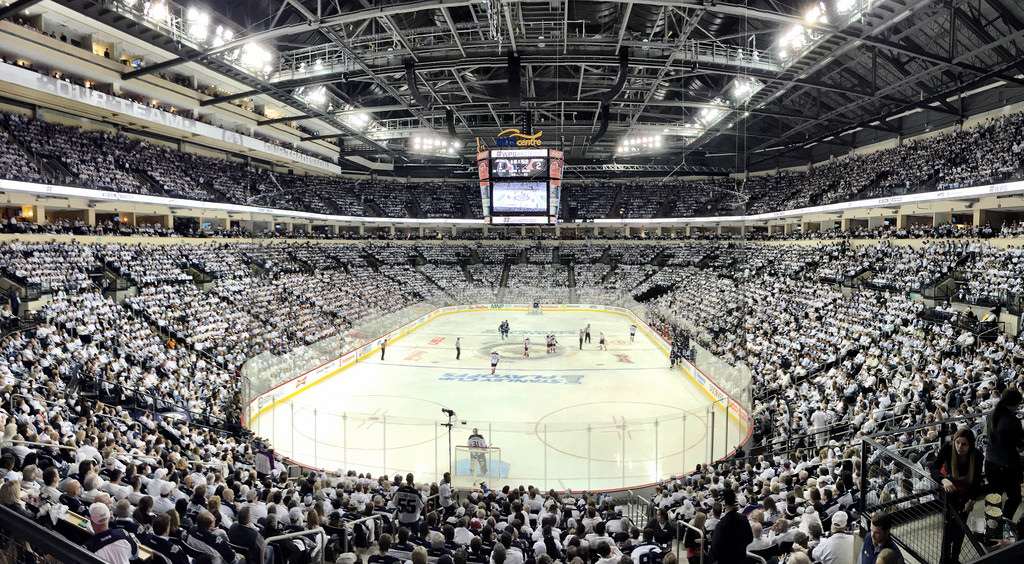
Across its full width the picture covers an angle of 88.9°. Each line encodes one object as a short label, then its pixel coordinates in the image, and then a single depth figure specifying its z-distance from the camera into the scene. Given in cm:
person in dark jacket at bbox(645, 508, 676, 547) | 777
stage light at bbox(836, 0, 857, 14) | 1708
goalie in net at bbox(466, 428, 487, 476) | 1362
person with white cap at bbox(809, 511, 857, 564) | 522
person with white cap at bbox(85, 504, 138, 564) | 388
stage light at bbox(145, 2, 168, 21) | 2370
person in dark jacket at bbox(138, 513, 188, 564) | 466
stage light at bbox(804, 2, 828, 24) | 1729
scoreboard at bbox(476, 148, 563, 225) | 3017
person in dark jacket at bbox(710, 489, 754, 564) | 481
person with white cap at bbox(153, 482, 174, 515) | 704
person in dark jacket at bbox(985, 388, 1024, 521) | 456
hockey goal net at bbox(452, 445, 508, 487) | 1327
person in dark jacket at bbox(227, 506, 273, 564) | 584
